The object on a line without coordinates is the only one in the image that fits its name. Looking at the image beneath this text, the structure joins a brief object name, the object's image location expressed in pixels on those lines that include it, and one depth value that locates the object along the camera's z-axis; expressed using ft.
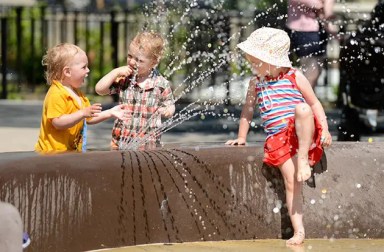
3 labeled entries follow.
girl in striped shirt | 39.29
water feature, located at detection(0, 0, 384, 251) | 36.15
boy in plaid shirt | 42.34
